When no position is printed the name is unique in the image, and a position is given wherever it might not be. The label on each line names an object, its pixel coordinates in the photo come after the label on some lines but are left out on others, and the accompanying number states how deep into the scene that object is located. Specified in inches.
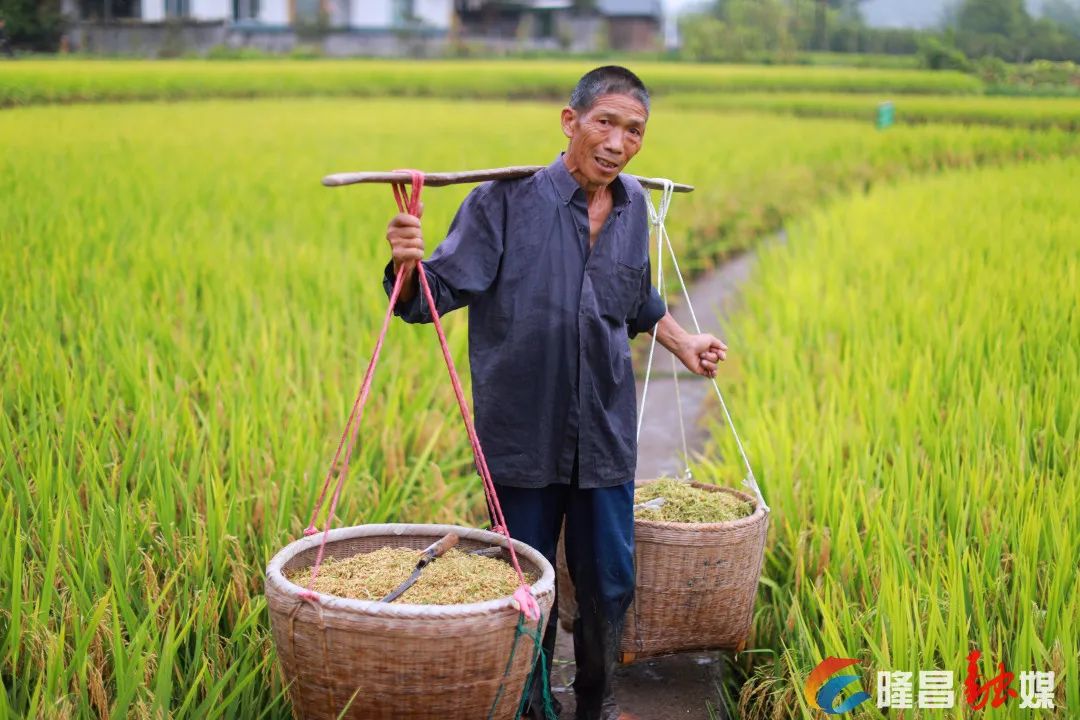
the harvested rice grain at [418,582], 70.0
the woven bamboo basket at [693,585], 89.7
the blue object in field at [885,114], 415.5
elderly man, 82.8
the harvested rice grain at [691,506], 94.5
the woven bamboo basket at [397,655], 63.6
